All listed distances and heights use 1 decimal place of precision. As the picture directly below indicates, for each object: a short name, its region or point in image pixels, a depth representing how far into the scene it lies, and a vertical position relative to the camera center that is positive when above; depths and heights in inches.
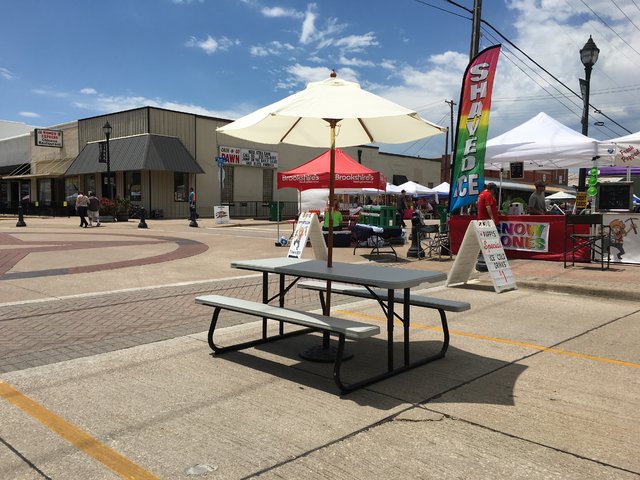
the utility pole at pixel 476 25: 612.7 +204.5
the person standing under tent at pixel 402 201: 1015.6 +5.1
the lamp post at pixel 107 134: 1130.0 +134.5
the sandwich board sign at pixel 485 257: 350.0 -34.7
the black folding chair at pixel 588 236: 447.5 -23.8
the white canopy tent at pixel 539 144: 507.5 +59.9
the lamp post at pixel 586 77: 655.8 +172.3
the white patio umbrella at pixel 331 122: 180.9 +31.9
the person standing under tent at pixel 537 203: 577.0 +2.9
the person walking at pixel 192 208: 996.6 -15.4
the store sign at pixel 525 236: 490.9 -27.6
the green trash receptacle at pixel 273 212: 1182.1 -24.1
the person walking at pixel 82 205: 973.8 -14.2
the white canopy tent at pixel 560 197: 1558.3 +28.3
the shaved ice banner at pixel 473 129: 440.1 +62.8
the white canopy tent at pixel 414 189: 1344.7 +37.2
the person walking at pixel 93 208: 979.9 -18.4
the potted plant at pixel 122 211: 1196.5 -27.9
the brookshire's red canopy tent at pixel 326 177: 612.7 +29.4
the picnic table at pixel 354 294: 165.6 -36.1
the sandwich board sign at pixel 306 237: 304.0 -22.4
